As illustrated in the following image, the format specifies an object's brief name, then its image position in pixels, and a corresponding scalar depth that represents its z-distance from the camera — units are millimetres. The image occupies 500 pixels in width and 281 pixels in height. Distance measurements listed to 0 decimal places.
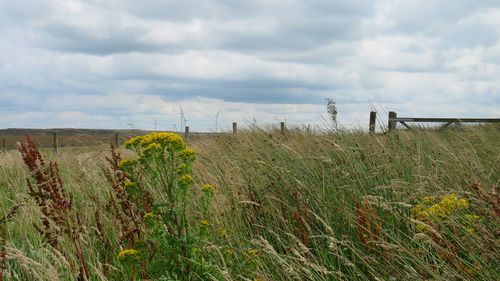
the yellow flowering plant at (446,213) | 2867
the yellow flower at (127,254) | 2825
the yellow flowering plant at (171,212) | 2752
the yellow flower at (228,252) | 3007
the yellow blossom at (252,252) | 2935
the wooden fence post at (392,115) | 16450
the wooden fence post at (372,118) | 15509
